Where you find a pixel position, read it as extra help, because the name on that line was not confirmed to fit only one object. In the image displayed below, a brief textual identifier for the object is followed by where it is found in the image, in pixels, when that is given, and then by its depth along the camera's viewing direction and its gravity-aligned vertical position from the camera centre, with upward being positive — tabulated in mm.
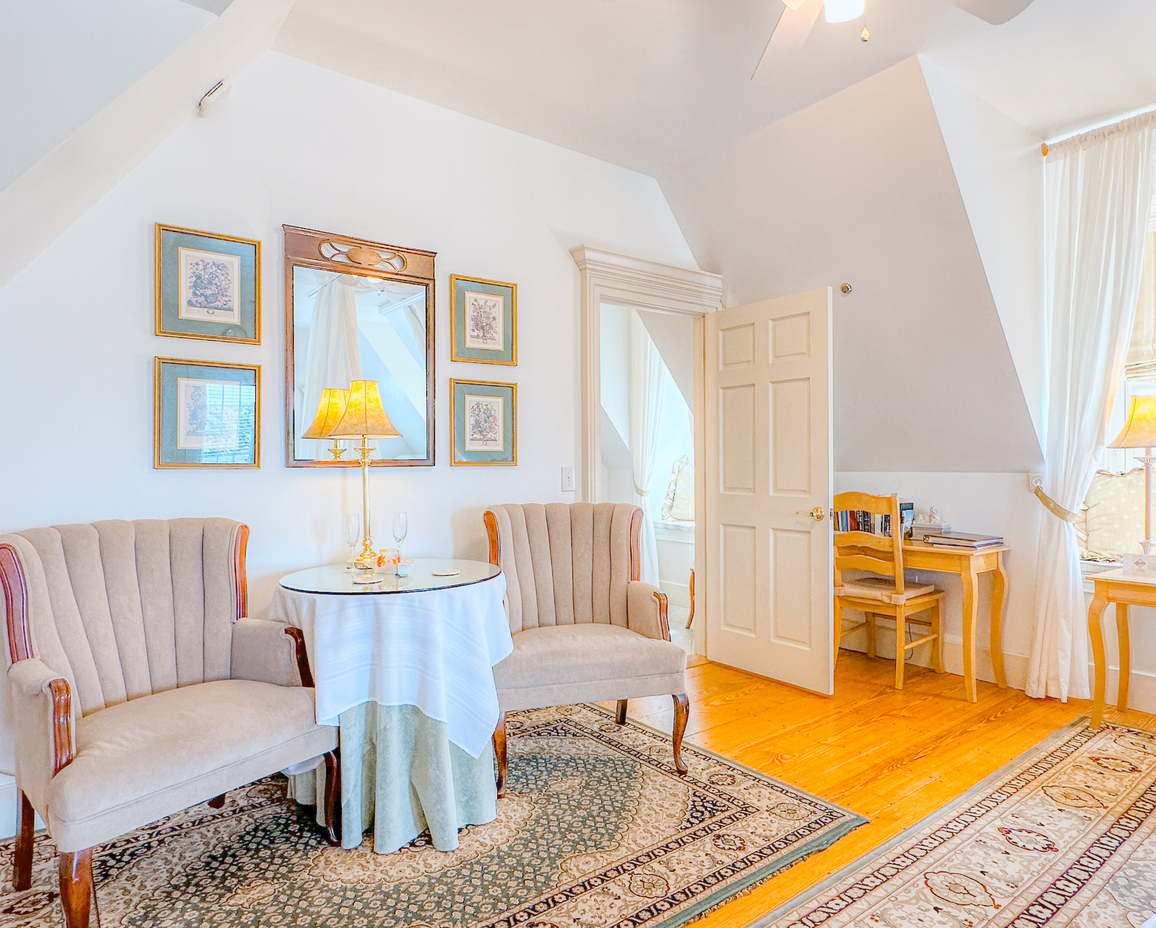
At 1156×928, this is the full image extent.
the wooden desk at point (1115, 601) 2889 -581
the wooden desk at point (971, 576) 3488 -550
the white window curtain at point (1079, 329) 3184 +654
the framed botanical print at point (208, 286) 2480 +667
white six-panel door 3523 -108
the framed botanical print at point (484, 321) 3203 +691
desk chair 3611 -636
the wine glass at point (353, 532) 2461 -219
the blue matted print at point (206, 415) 2465 +200
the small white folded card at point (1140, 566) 2955 -415
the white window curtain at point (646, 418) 5578 +406
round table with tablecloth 2066 -683
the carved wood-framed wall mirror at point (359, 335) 2762 +560
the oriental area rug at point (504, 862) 1808 -1131
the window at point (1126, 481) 3312 -64
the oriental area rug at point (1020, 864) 1794 -1132
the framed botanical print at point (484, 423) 3195 +213
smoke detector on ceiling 2395 +1290
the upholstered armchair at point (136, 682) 1634 -617
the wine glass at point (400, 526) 2504 -201
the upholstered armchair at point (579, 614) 2488 -610
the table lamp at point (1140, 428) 2877 +164
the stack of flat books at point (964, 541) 3592 -379
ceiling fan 1702 +1191
